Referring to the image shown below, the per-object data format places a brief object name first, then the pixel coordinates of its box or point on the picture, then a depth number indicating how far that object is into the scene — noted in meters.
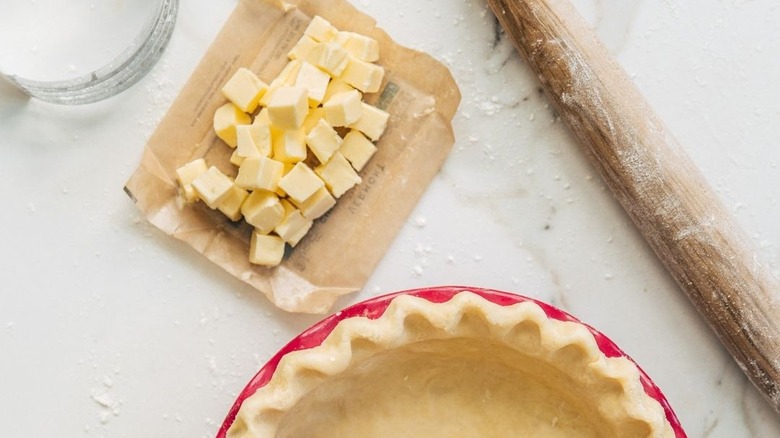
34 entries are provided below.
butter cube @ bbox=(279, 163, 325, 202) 0.78
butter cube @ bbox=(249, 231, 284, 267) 0.79
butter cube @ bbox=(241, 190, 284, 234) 0.78
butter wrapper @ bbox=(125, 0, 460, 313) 0.80
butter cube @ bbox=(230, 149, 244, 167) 0.79
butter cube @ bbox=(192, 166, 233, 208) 0.78
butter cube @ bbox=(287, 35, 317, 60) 0.79
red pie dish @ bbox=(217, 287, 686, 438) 0.72
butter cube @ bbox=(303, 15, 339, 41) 0.79
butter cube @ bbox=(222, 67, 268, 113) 0.79
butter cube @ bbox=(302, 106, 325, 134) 0.79
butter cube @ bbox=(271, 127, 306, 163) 0.78
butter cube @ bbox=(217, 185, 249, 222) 0.79
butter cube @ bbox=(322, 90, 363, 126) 0.78
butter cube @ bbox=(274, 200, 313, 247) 0.79
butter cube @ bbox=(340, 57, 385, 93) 0.79
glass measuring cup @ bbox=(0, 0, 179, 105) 0.81
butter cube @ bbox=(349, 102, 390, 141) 0.79
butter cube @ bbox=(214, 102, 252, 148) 0.79
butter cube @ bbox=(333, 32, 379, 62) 0.79
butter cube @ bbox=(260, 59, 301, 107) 0.79
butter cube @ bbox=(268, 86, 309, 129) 0.77
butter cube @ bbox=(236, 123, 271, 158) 0.78
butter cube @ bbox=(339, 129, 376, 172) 0.79
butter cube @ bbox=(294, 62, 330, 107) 0.78
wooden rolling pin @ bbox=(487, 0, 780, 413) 0.77
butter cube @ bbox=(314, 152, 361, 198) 0.79
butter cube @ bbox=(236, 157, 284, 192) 0.78
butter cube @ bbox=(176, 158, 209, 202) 0.79
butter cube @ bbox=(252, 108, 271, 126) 0.79
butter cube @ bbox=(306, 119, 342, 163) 0.78
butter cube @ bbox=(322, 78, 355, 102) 0.79
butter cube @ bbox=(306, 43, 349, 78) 0.78
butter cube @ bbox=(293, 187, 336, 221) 0.79
